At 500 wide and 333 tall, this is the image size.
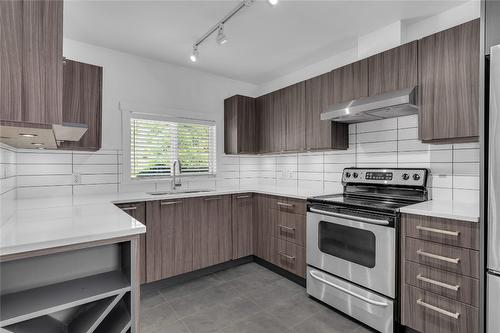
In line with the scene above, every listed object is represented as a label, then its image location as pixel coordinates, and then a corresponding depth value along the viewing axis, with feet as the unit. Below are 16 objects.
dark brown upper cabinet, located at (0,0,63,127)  3.10
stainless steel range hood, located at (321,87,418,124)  6.63
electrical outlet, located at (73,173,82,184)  8.70
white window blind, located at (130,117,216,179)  10.10
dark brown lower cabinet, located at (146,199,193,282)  8.30
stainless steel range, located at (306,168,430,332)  6.15
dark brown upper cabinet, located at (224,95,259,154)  11.59
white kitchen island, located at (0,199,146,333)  3.57
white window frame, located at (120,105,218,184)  9.71
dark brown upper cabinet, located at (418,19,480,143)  5.85
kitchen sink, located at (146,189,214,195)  9.86
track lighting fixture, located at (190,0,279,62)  6.35
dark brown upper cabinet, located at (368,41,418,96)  6.84
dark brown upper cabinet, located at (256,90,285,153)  10.91
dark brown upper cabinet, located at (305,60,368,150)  8.07
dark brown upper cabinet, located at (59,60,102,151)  7.16
